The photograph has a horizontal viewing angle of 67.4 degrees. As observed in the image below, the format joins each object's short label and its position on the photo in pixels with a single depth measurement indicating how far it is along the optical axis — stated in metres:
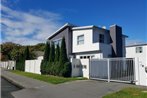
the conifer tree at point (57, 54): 12.60
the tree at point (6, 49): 38.54
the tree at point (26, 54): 20.33
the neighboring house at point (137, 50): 17.84
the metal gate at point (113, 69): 8.02
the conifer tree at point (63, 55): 11.71
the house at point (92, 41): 13.74
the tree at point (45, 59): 13.93
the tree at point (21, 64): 20.63
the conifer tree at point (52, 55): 13.47
